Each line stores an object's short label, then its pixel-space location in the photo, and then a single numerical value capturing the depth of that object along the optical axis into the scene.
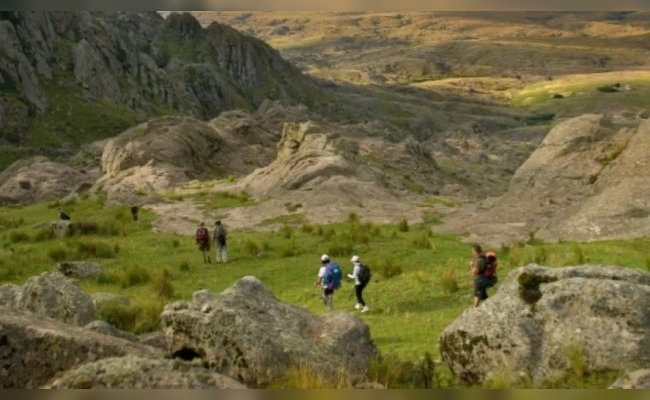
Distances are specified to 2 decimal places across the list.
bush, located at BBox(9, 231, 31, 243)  43.62
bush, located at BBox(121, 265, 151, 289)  31.00
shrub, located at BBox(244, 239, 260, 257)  38.31
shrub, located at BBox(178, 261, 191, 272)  34.50
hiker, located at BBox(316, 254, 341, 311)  24.09
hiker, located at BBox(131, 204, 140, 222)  50.38
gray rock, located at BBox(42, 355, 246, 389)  8.00
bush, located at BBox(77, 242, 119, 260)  38.34
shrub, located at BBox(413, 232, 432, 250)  37.19
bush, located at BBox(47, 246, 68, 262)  37.55
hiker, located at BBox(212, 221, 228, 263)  35.66
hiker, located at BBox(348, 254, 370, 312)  24.66
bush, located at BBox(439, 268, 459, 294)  26.42
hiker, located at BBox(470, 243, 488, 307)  21.16
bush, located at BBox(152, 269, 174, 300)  27.98
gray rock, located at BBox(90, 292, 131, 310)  20.50
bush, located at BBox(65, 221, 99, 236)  45.06
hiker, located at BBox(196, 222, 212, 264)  35.44
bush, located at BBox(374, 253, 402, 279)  30.33
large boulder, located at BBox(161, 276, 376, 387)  11.20
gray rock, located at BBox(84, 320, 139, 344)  13.73
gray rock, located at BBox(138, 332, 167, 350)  13.63
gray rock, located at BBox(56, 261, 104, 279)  32.44
